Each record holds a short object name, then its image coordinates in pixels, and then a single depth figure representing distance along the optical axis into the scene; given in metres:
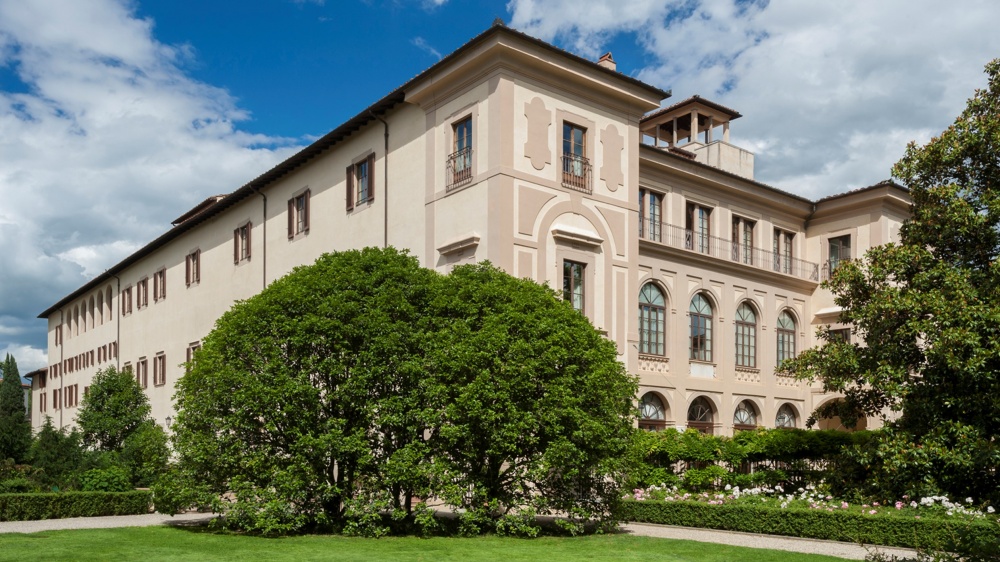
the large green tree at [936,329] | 16.50
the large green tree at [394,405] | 15.94
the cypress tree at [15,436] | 28.80
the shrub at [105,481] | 22.61
